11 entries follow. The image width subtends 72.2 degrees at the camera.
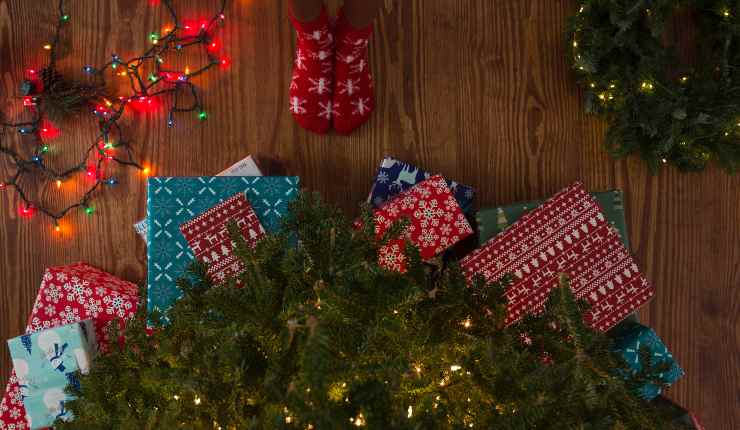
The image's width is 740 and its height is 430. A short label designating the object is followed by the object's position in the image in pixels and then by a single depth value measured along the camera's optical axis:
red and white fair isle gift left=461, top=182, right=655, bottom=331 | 1.20
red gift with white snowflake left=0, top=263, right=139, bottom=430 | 1.28
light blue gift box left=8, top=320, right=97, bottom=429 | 1.23
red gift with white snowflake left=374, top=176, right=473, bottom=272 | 1.24
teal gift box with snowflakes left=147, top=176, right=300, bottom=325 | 1.21
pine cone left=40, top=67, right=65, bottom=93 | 1.41
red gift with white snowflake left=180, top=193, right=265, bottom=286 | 1.21
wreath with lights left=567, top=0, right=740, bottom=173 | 1.23
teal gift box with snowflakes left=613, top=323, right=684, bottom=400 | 1.18
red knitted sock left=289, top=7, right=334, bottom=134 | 1.21
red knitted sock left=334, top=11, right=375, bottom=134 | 1.22
